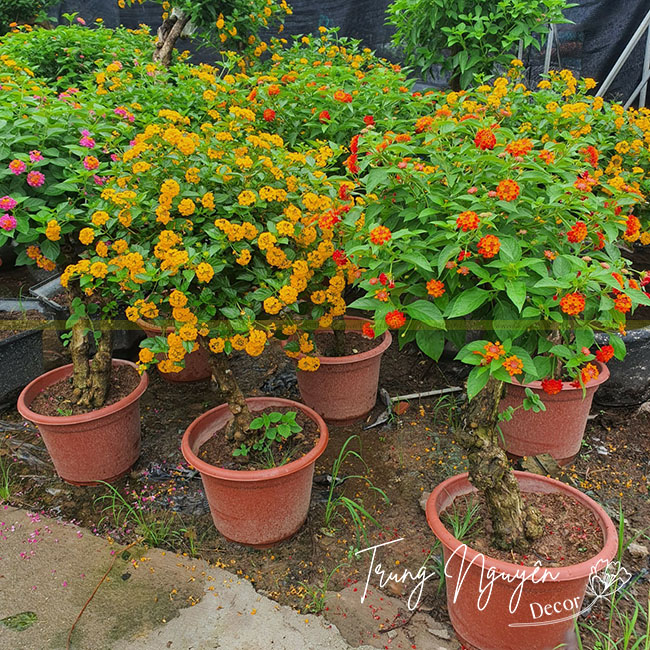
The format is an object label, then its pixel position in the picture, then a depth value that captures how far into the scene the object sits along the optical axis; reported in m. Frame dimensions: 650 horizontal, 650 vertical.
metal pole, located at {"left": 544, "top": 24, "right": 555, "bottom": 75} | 4.67
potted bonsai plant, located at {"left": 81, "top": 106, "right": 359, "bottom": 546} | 1.76
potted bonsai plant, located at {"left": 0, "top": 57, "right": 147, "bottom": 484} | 2.02
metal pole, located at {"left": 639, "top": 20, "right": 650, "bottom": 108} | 4.30
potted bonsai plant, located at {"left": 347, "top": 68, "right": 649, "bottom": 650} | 1.37
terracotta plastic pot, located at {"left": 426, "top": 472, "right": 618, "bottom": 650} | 1.54
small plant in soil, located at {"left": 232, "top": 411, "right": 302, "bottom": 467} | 2.11
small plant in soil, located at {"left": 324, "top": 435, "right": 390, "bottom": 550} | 2.11
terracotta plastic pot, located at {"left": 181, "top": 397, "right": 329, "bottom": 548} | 1.97
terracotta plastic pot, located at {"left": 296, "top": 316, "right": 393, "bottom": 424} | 2.72
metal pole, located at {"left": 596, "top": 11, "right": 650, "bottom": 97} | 4.21
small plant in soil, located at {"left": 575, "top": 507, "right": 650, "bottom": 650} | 1.63
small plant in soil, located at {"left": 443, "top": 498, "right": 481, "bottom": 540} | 1.78
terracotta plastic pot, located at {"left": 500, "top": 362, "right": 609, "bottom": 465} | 2.39
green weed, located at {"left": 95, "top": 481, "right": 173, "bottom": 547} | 2.15
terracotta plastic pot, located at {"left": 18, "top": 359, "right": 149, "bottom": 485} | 2.35
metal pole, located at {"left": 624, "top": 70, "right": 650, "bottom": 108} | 4.34
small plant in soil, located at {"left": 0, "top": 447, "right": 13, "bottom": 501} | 2.43
